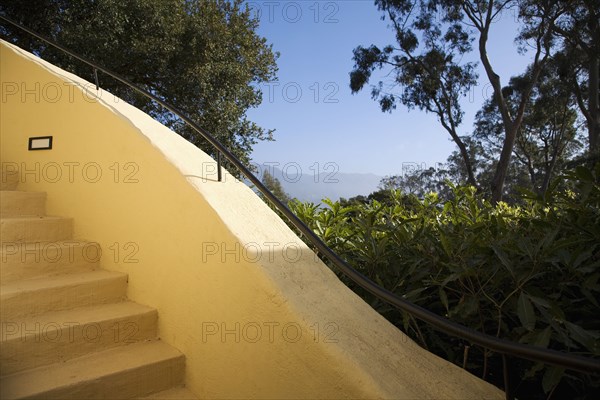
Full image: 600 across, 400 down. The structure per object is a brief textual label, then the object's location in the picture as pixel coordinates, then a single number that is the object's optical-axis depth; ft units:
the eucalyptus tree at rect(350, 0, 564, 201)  52.39
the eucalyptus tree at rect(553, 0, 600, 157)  47.03
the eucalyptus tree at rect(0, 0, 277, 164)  30.09
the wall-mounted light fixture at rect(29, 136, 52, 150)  10.61
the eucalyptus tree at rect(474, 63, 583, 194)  59.52
